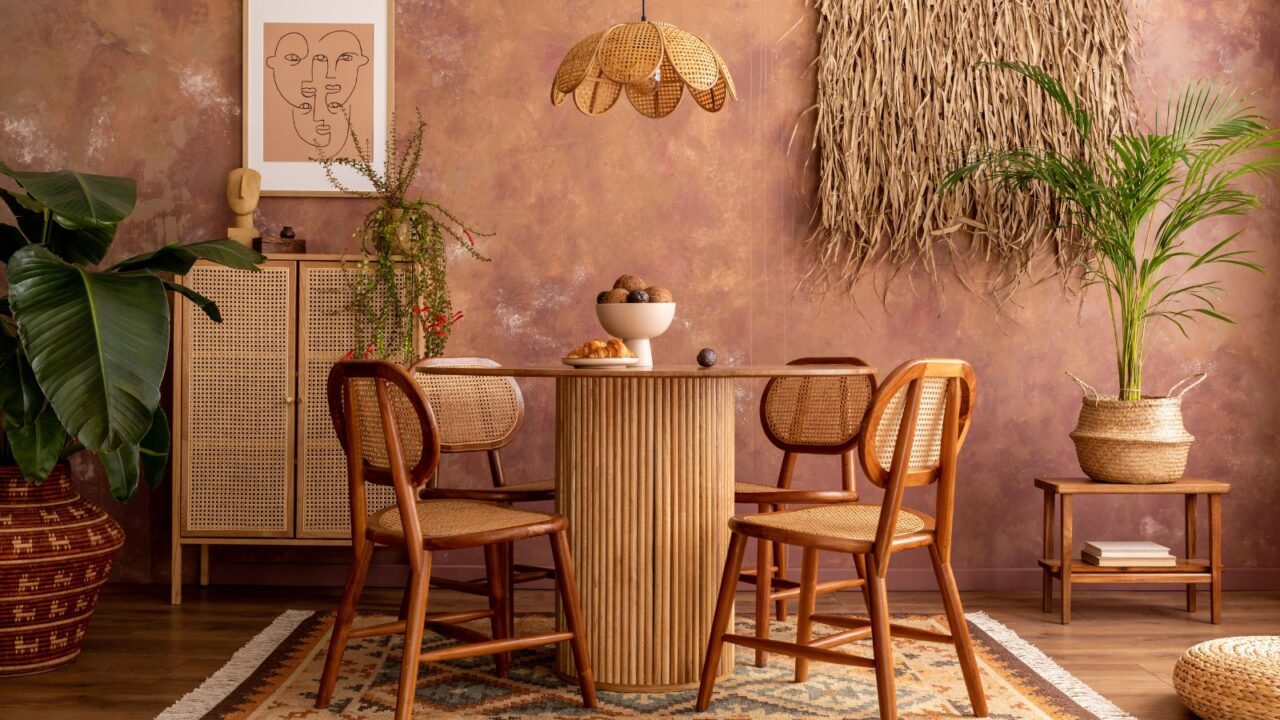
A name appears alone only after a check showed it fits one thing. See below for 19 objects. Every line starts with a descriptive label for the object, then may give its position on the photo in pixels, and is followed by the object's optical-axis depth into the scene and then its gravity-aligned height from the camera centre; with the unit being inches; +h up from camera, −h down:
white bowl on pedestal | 115.9 +3.6
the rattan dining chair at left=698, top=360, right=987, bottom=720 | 95.7 -15.5
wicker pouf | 100.7 -29.9
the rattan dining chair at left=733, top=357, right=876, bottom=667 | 124.8 -8.8
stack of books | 152.3 -27.0
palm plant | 151.3 +24.0
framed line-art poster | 169.2 +41.7
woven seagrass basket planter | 150.0 -11.0
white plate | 106.8 -0.7
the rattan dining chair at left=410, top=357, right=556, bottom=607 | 125.4 -8.6
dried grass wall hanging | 166.4 +38.8
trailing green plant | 155.7 +10.2
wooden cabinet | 156.6 -9.1
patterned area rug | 107.7 -34.9
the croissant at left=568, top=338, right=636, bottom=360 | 108.8 +0.5
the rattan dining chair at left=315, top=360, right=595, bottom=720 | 97.8 -15.8
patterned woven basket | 119.3 -24.4
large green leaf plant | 106.5 +1.8
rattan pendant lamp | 114.5 +31.3
